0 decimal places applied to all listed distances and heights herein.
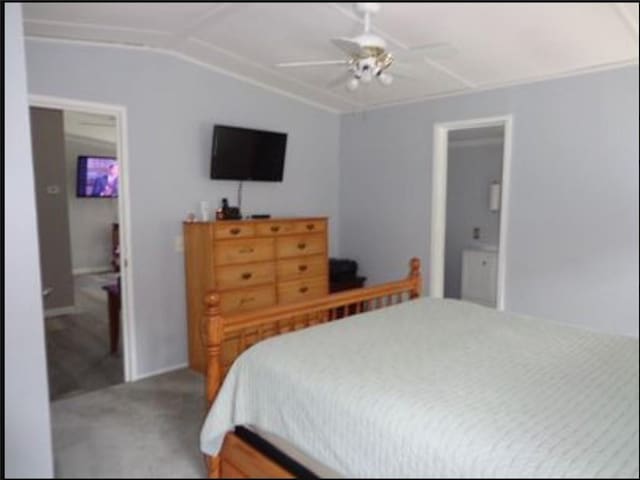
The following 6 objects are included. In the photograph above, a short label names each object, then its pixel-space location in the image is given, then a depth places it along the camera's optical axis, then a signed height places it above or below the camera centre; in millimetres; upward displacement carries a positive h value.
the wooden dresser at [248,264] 3238 -515
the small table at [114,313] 3576 -959
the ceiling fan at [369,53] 2116 +741
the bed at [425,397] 1133 -627
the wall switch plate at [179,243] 3467 -359
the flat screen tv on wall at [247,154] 3510 +373
